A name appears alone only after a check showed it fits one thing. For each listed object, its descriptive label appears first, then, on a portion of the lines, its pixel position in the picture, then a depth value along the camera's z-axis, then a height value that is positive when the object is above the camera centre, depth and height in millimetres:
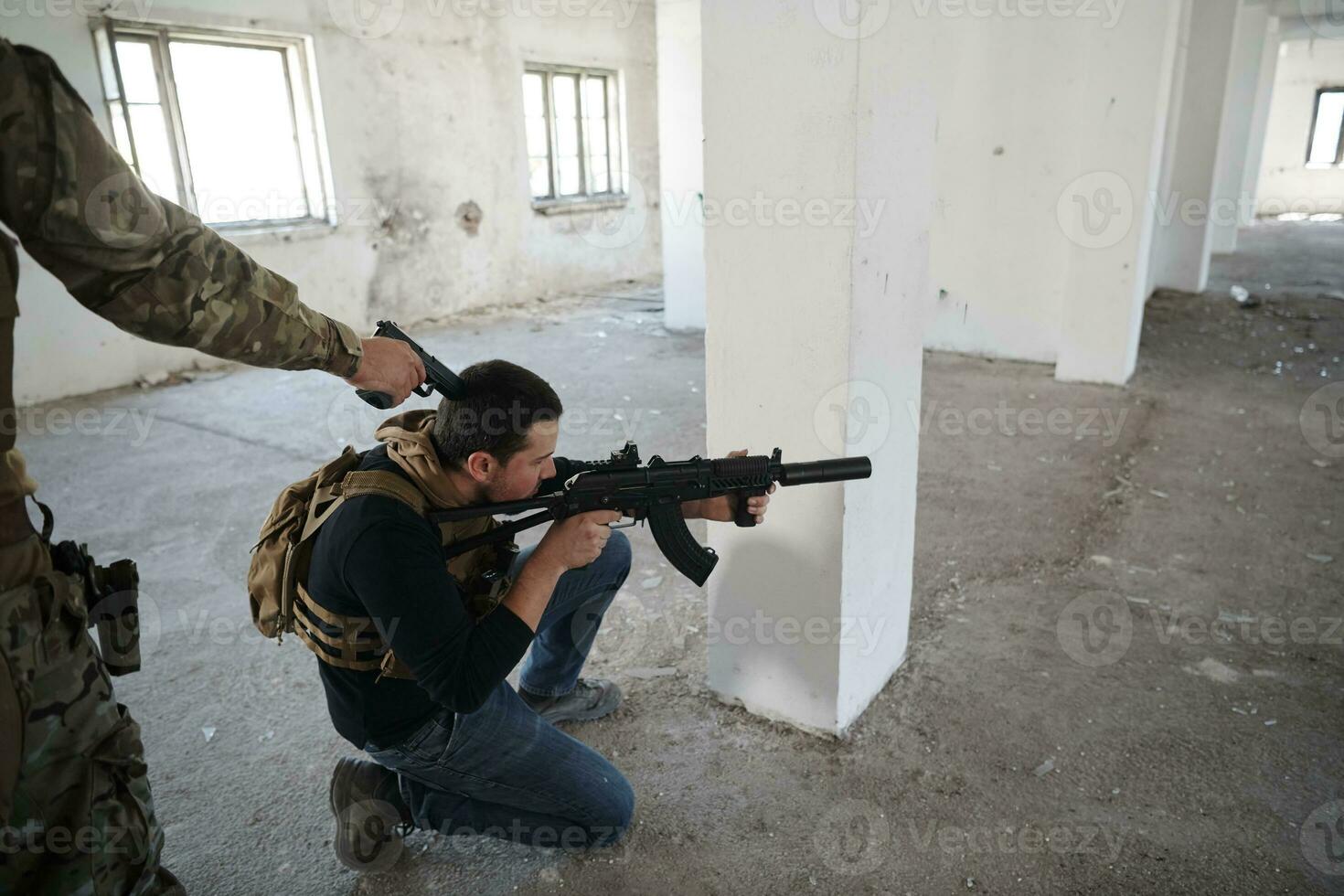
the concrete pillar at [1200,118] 6340 +349
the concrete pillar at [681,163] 5949 +145
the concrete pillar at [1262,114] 11125 +645
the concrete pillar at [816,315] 1561 -263
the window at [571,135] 8016 +483
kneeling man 1300 -685
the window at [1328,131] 13867 +497
